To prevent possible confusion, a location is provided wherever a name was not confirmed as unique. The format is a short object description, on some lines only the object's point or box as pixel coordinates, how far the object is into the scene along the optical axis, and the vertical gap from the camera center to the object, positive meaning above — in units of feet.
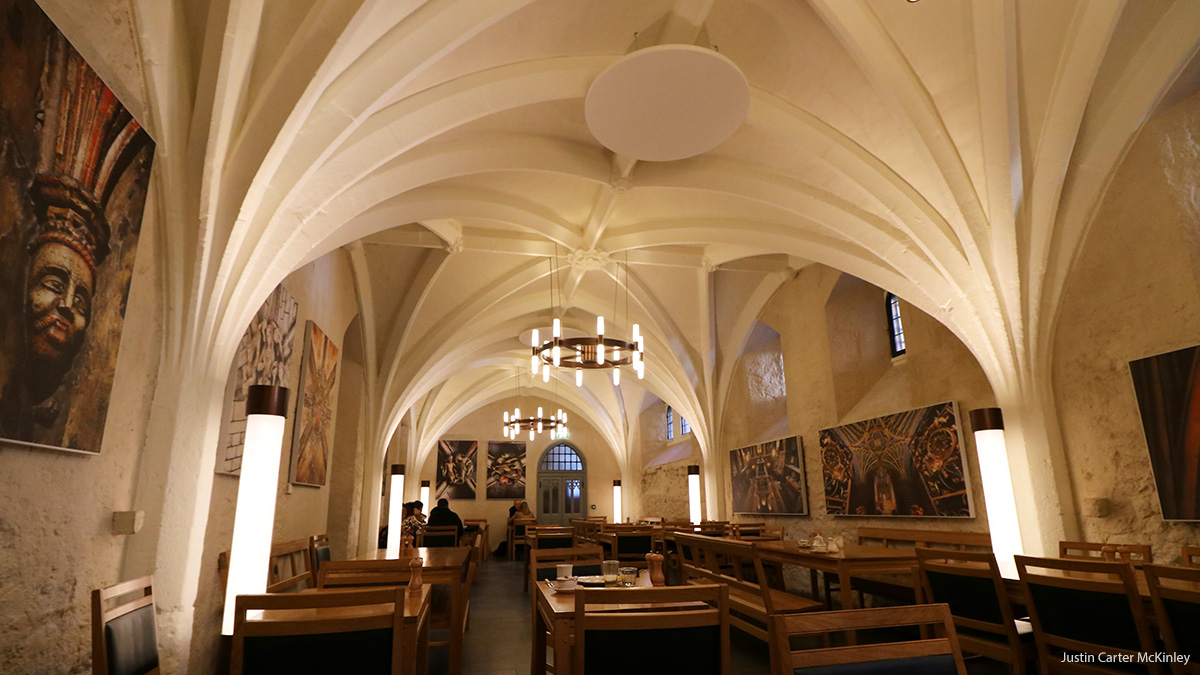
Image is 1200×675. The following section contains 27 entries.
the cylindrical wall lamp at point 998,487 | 15.98 -0.09
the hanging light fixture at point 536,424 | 44.55 +4.88
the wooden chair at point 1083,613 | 8.73 -1.98
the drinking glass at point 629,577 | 11.20 -1.68
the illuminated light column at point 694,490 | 37.65 -0.13
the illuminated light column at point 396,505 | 33.32 -0.71
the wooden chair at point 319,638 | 6.54 -1.57
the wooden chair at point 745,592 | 11.89 -2.53
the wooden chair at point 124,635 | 6.54 -1.58
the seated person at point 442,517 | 34.99 -1.44
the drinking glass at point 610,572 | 10.95 -1.51
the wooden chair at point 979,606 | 10.28 -2.15
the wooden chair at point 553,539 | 23.00 -1.83
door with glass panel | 62.69 +0.41
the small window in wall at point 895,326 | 26.03 +6.73
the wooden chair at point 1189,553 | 12.10 -1.42
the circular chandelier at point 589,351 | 23.12 +5.87
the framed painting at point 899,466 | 21.04 +0.71
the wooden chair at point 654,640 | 6.93 -1.73
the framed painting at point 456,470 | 61.26 +2.12
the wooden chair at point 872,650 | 5.47 -1.49
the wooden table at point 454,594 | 11.80 -2.05
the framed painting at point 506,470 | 61.87 +2.08
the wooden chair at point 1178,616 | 8.18 -1.82
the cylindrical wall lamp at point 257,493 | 11.10 +0.02
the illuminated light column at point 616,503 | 58.03 -1.33
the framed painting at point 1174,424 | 13.42 +1.27
